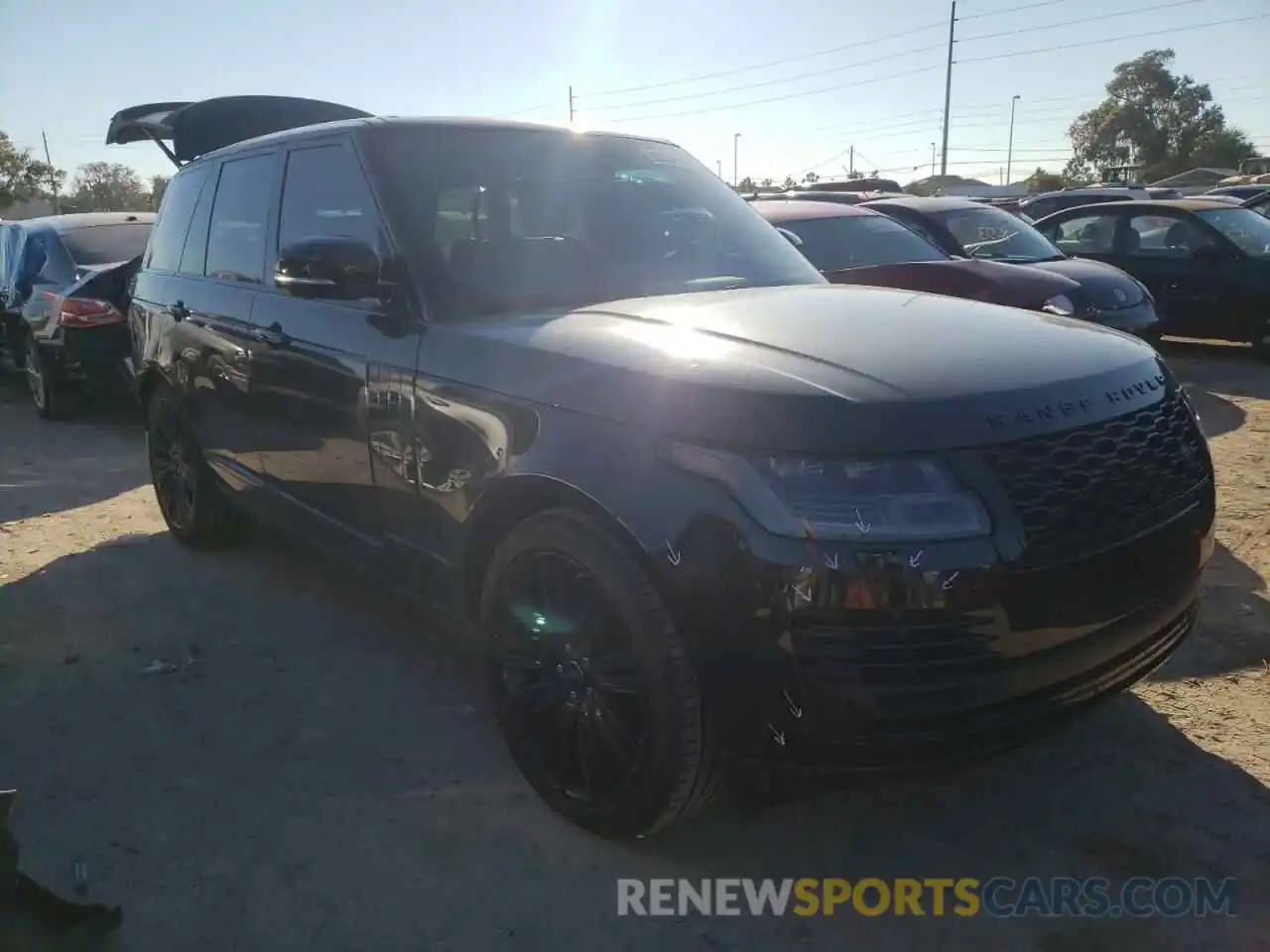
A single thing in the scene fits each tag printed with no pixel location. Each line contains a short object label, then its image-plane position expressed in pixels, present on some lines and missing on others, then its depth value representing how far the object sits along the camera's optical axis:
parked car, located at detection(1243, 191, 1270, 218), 16.45
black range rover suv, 2.11
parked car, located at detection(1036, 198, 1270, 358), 9.41
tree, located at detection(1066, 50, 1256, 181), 79.31
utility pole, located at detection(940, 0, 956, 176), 52.00
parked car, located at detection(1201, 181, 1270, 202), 22.19
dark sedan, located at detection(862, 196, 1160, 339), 7.89
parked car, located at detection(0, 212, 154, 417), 7.77
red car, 6.38
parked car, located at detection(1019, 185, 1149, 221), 18.19
